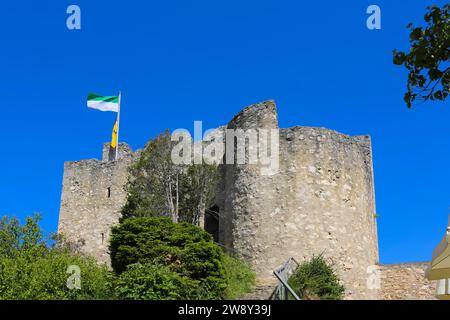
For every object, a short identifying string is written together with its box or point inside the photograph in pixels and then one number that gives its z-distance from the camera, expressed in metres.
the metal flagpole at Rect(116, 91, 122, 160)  27.41
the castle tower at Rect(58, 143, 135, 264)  25.61
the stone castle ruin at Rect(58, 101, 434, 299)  18.34
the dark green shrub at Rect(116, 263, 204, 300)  13.90
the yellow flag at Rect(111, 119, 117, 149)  27.91
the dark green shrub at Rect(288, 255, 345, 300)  15.06
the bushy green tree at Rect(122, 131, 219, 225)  19.75
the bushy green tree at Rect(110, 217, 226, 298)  15.32
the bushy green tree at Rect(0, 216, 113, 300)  14.95
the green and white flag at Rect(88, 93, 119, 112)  29.95
